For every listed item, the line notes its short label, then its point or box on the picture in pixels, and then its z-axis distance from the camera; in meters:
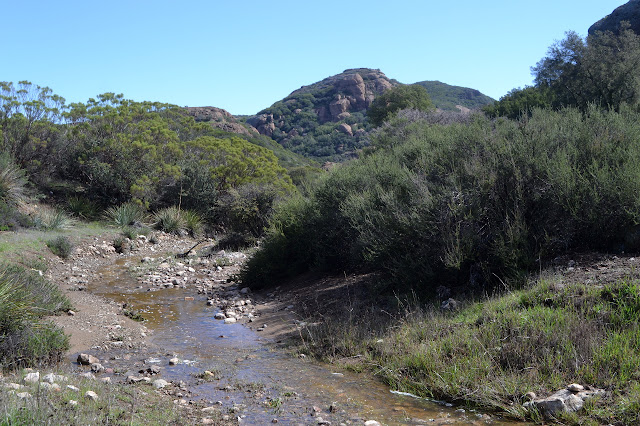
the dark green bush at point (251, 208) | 21.41
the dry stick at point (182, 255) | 19.12
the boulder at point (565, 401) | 5.29
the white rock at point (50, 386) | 5.15
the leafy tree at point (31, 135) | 25.47
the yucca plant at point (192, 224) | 25.30
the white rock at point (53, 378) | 5.68
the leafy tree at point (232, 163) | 28.30
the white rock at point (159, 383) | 6.52
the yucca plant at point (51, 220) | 19.14
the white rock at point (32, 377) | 5.52
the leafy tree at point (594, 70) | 21.25
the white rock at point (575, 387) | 5.50
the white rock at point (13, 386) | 4.93
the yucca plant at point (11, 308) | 6.76
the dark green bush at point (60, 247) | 16.23
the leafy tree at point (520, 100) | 28.22
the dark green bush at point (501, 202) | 8.48
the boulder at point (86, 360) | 7.42
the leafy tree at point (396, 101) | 47.44
